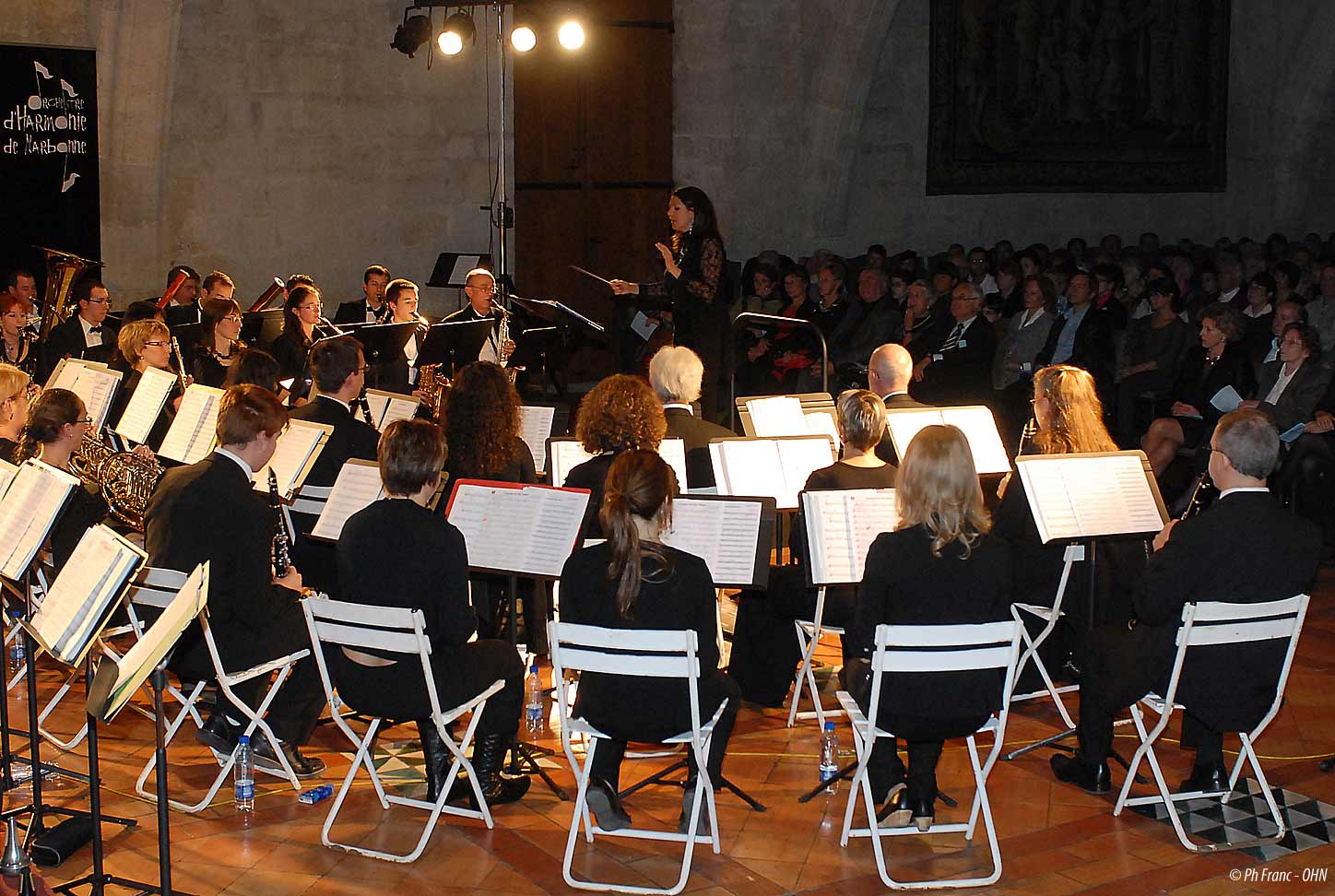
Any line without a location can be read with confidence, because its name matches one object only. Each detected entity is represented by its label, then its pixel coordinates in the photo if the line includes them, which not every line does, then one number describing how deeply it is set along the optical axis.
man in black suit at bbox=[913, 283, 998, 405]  9.79
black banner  11.57
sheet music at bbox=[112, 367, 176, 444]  7.07
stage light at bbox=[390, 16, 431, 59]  11.59
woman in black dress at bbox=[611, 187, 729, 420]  8.90
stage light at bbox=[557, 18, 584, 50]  10.86
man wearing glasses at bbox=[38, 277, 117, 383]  9.27
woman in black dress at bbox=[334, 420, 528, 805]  4.58
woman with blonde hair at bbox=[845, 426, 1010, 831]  4.46
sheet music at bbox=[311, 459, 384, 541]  5.45
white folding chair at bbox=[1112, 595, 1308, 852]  4.45
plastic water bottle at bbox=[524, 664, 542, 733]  5.80
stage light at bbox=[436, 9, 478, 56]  11.23
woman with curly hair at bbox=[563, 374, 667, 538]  5.87
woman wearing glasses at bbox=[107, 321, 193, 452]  7.74
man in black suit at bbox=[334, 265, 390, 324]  10.45
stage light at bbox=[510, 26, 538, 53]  10.74
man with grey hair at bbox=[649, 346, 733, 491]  6.53
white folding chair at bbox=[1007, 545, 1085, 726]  5.57
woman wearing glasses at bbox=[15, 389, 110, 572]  5.47
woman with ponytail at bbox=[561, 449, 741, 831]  4.42
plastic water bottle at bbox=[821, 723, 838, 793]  5.18
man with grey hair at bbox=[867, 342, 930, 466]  6.89
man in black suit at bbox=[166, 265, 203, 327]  9.99
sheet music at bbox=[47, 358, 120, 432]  7.14
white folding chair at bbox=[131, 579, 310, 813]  4.85
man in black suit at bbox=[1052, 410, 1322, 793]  4.60
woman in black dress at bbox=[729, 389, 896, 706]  5.63
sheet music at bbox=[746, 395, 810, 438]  6.91
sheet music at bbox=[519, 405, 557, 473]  7.13
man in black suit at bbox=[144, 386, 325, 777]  4.98
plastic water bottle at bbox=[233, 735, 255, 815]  4.97
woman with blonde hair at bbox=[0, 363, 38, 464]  6.09
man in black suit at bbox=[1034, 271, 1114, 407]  9.91
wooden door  13.84
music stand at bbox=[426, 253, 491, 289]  11.87
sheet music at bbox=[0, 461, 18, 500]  4.78
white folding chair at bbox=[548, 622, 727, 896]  4.26
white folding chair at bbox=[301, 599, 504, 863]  4.40
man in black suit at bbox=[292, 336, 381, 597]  6.38
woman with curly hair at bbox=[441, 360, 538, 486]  5.84
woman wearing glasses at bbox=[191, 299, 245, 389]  8.48
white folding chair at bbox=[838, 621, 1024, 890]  4.27
